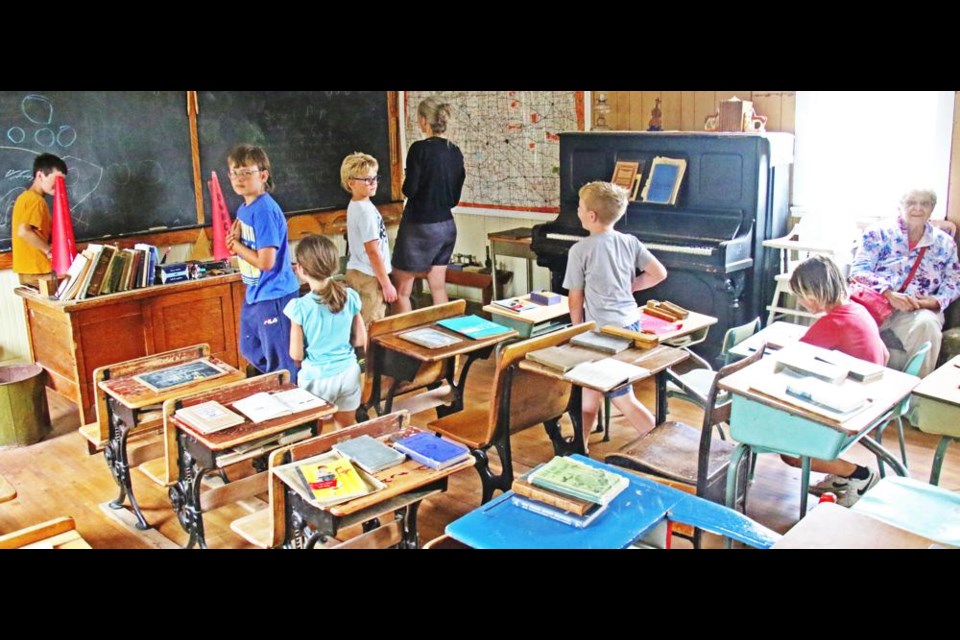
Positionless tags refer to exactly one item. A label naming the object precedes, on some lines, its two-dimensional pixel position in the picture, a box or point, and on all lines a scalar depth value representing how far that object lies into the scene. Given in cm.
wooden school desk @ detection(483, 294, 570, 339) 440
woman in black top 525
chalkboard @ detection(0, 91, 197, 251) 509
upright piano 542
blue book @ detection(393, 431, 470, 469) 273
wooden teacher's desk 482
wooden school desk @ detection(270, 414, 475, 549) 255
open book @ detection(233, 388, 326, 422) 312
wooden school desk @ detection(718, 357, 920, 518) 282
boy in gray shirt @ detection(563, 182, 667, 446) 380
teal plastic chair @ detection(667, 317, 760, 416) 390
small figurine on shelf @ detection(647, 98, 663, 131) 593
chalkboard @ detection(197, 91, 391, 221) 598
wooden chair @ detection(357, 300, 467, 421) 403
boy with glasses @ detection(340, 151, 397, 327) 463
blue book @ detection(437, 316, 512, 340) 404
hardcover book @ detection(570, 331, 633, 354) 352
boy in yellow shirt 487
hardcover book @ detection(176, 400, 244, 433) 302
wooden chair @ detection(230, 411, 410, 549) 273
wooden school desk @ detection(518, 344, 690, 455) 331
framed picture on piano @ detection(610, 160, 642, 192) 592
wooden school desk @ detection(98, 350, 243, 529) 342
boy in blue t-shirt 391
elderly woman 476
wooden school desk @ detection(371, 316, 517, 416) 378
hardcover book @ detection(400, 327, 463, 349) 385
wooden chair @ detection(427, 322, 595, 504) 339
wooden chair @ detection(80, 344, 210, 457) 363
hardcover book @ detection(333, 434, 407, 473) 270
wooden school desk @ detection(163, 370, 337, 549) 298
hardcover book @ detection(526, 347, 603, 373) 329
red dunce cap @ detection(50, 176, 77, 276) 483
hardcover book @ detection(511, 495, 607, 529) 227
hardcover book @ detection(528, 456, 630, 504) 234
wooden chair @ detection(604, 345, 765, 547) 313
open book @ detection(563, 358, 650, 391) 313
